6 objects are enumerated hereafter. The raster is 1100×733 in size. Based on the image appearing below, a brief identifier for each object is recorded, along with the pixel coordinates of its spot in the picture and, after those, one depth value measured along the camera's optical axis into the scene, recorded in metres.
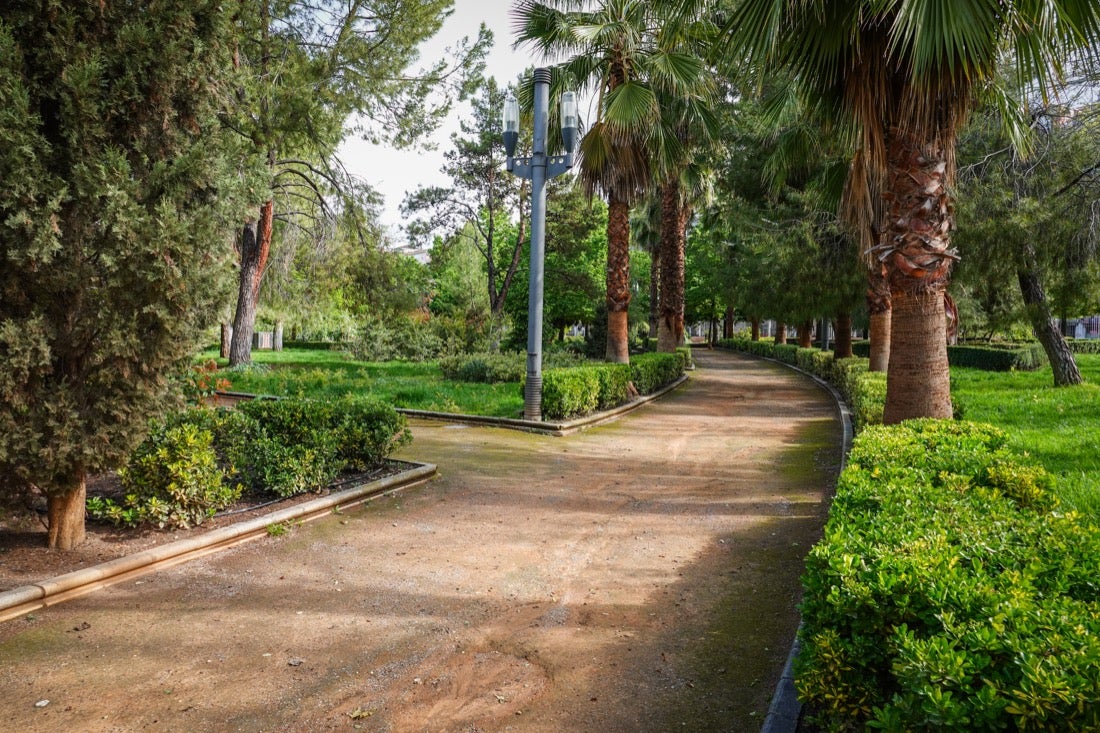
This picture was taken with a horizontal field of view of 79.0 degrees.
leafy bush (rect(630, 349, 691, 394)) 16.28
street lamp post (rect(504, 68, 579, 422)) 11.74
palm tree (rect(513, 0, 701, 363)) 13.52
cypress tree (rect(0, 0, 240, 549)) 4.22
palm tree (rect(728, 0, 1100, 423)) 6.13
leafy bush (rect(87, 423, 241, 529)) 5.26
